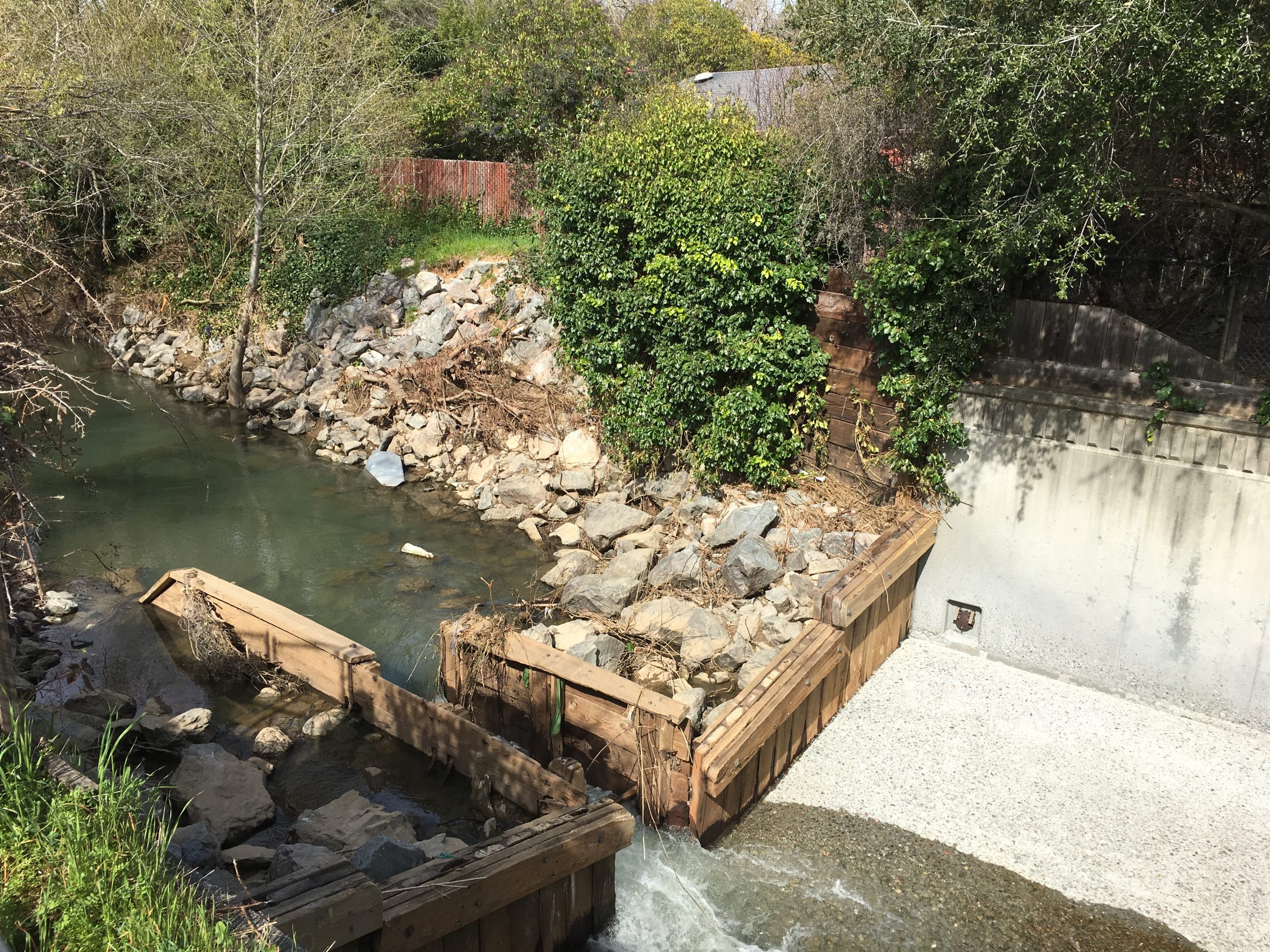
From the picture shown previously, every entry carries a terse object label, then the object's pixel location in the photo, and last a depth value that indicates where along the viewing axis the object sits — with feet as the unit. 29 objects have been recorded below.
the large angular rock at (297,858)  19.60
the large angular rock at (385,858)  18.65
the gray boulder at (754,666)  30.35
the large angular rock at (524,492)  45.60
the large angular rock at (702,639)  31.42
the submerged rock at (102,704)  26.99
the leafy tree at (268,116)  58.95
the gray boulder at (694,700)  27.22
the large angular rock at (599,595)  34.17
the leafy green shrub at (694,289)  37.47
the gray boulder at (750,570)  33.42
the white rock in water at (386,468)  51.06
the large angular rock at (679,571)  34.65
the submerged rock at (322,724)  28.09
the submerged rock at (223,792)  22.54
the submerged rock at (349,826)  22.31
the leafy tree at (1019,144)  24.95
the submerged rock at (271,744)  27.17
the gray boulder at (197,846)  18.02
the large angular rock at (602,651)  29.73
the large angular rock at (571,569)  37.83
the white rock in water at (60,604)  35.70
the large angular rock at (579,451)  46.55
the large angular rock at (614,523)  39.65
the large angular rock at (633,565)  35.65
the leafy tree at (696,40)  99.60
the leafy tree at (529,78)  70.18
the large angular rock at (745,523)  35.73
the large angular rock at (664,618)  32.30
